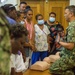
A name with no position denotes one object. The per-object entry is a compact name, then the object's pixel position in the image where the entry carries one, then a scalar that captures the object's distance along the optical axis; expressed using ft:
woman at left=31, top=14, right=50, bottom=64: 13.55
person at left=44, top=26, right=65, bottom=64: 14.80
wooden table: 10.61
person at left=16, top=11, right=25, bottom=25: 10.20
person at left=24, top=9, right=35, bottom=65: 11.95
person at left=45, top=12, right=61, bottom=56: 14.93
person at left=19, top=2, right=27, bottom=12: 13.23
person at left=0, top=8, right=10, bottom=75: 2.77
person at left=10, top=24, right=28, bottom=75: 6.05
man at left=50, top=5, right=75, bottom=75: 9.37
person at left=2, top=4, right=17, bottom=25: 9.07
